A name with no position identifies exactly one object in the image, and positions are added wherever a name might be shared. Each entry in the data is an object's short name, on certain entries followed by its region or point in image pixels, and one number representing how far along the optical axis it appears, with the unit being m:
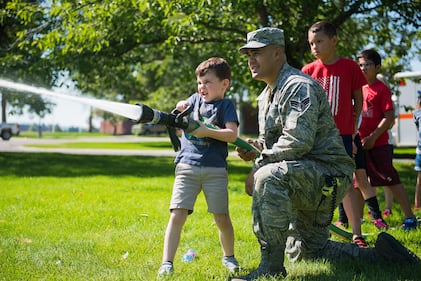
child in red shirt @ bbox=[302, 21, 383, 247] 4.80
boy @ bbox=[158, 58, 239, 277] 3.99
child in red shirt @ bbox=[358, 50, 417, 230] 5.68
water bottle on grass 4.34
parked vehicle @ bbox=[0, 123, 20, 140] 37.41
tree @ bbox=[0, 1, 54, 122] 13.39
